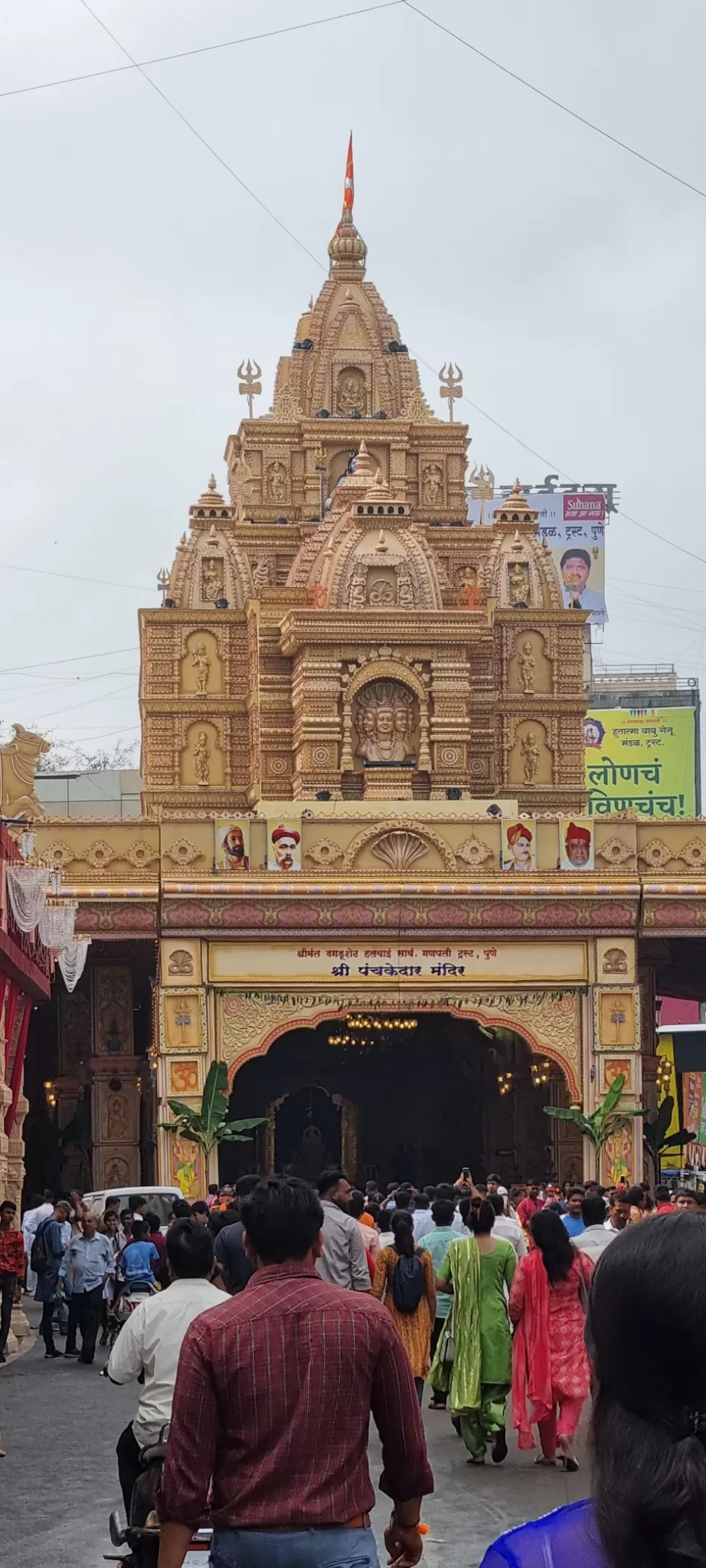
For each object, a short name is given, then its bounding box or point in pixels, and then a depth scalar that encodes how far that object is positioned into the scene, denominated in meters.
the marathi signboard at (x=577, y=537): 81.88
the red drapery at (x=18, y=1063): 25.59
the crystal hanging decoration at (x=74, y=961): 27.91
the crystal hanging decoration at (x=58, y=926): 26.41
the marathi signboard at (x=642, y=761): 71.25
